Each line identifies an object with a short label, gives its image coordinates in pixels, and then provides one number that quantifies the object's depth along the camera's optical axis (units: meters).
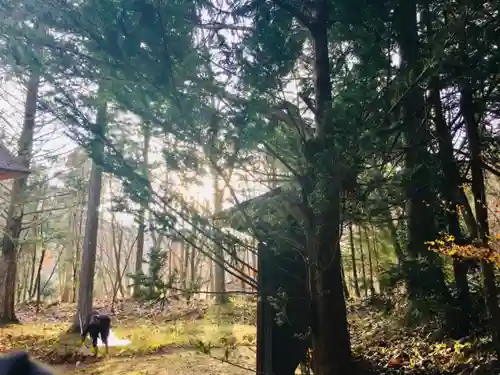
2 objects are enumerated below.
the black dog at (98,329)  5.39
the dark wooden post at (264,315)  2.35
